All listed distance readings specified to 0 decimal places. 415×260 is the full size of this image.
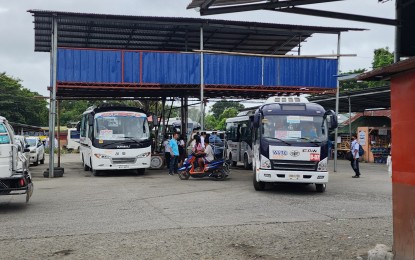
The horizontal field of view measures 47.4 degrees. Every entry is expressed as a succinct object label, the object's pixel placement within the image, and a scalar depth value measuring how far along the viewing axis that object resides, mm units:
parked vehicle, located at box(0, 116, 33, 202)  9938
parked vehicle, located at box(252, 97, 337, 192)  13297
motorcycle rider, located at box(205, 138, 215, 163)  17688
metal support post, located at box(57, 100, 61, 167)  22391
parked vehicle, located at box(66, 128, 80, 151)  52969
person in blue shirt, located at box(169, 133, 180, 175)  19531
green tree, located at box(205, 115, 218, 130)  81238
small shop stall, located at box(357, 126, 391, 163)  32219
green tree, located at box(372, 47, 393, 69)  40594
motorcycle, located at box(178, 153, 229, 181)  17438
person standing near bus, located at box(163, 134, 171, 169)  20172
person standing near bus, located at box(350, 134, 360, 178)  19502
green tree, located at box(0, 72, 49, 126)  50094
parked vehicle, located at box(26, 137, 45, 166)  27156
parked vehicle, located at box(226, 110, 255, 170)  22672
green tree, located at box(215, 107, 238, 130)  78406
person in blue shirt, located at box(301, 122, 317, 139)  13586
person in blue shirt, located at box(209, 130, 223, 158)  27812
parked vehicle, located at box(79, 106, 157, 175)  19109
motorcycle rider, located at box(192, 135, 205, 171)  17453
